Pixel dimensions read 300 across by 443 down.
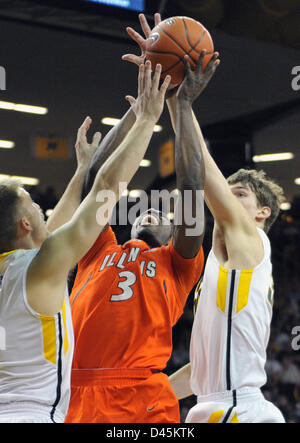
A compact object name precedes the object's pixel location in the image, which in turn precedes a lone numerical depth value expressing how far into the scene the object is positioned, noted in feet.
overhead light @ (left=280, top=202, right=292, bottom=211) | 41.43
